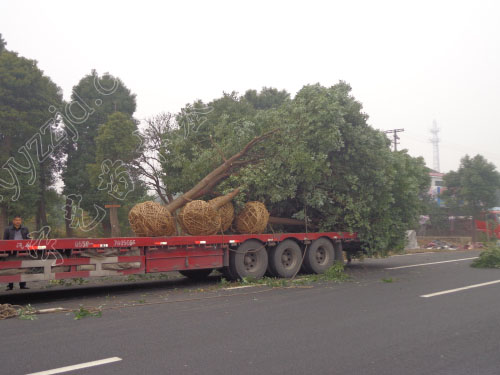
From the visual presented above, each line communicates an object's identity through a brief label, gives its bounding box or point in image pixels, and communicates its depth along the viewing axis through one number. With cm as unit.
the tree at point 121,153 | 1748
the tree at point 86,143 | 2562
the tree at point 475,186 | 3259
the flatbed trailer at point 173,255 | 905
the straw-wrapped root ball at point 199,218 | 1182
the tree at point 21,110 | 2058
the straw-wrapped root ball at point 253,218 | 1293
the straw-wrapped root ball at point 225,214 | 1280
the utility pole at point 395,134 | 3780
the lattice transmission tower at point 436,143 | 13675
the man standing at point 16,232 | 982
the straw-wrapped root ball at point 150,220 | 1131
